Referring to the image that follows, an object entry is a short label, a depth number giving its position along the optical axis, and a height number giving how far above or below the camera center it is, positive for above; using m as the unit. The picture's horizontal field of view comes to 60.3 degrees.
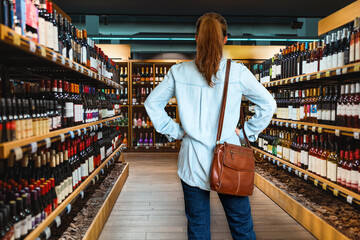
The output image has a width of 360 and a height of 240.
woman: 1.63 -0.10
